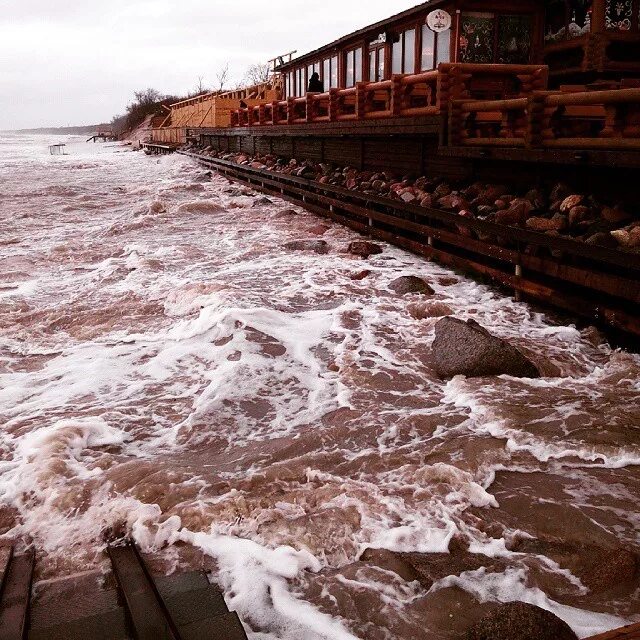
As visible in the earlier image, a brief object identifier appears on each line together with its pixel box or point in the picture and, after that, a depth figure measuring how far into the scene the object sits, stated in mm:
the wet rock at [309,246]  11582
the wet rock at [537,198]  8548
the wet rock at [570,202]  7867
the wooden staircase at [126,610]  2508
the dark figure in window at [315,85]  22469
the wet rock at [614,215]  7230
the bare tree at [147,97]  80000
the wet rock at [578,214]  7605
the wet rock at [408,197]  10871
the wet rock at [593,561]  3100
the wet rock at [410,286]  8609
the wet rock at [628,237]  6547
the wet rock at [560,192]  8375
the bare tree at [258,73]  74188
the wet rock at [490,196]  9469
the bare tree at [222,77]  87931
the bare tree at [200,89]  81500
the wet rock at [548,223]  7711
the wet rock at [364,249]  10961
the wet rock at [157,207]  17516
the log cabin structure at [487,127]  6906
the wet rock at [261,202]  18041
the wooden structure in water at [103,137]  86888
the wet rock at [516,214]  8367
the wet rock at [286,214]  15777
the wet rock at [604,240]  6719
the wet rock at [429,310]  7746
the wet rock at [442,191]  10556
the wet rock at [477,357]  5707
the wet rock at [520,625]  2586
